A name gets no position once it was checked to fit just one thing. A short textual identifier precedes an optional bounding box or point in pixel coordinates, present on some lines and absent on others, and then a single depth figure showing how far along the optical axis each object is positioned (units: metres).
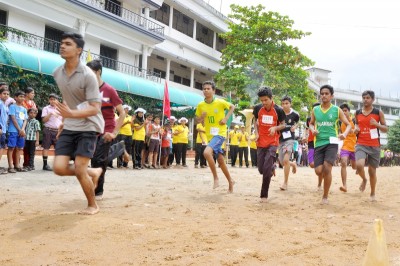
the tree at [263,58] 29.19
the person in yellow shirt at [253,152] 20.14
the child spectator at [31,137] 9.91
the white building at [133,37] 18.81
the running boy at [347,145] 9.10
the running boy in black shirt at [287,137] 8.84
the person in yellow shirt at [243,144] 18.84
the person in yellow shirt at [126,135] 12.59
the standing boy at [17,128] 9.25
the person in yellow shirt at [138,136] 13.11
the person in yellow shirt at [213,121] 7.36
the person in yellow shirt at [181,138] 15.49
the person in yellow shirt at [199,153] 15.68
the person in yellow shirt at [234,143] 18.73
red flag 16.33
